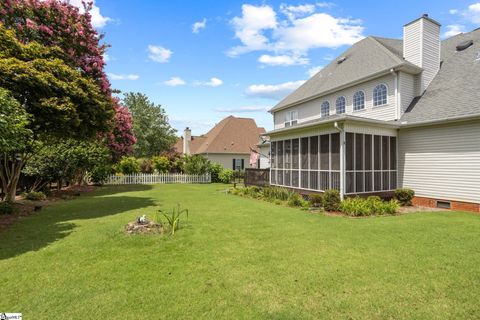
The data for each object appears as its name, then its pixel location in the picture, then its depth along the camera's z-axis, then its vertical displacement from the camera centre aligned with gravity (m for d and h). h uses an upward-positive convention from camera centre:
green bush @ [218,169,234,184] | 23.88 -1.13
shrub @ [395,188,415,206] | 10.78 -1.36
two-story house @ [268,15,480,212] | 9.78 +1.31
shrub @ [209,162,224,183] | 24.45 -0.83
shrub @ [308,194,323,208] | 10.34 -1.46
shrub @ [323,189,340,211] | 9.41 -1.34
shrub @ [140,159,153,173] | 23.95 -0.29
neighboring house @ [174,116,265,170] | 30.89 +2.55
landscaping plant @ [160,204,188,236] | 6.29 -1.52
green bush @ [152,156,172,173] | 23.62 -0.02
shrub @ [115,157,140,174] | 21.94 -0.17
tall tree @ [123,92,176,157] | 33.00 +4.56
